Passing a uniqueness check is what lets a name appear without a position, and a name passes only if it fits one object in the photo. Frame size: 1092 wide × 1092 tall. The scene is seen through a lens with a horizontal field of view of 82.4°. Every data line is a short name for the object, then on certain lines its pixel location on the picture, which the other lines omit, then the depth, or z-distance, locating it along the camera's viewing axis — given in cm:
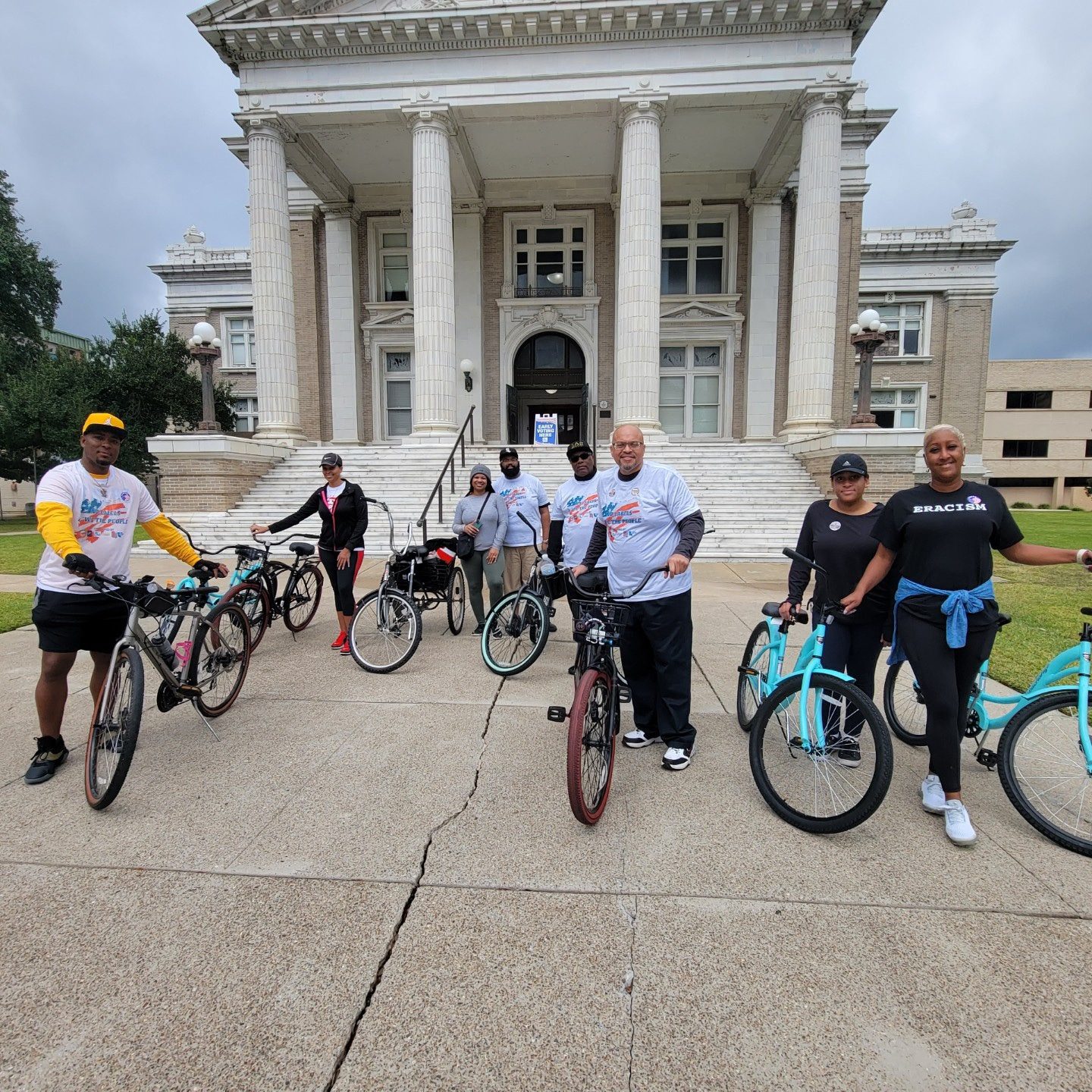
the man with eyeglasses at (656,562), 360
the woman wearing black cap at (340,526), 596
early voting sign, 2300
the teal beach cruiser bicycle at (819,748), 291
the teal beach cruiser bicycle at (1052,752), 294
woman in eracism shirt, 305
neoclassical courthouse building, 1653
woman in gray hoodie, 643
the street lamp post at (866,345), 1402
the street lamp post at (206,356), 1501
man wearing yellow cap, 344
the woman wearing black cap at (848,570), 367
